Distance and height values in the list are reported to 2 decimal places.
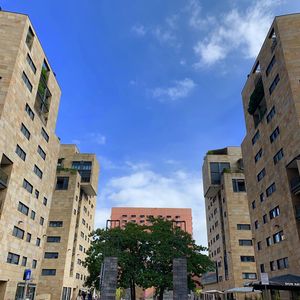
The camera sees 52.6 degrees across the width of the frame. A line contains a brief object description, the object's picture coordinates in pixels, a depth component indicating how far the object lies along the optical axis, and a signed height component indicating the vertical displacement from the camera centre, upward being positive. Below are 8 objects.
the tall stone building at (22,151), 32.94 +15.45
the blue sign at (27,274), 36.34 +1.59
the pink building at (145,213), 140.38 +32.94
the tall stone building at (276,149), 33.06 +16.36
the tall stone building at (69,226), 57.38 +12.45
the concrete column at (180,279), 27.83 +1.05
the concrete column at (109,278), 28.44 +1.02
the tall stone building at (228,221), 61.38 +14.51
